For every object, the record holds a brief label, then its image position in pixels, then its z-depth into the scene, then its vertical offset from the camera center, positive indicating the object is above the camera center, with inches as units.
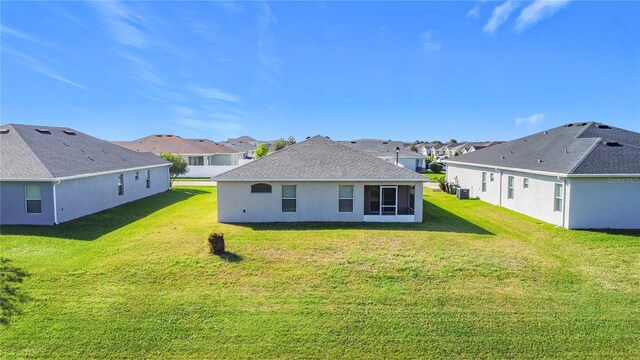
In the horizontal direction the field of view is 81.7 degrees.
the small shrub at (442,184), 1258.0 -50.6
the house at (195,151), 1795.0 +95.0
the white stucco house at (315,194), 684.1 -46.0
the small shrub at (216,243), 499.2 -99.5
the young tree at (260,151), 1937.7 +97.1
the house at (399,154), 2053.9 +86.3
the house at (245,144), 2857.5 +220.9
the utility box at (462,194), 1071.6 -70.5
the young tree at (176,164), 1379.2 +20.0
